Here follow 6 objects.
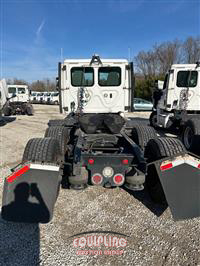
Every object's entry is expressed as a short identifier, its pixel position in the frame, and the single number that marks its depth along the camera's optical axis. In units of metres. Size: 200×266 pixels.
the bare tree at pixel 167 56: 30.61
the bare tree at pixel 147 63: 32.41
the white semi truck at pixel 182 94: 6.94
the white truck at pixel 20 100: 14.49
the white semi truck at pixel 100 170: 2.21
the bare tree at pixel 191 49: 29.25
